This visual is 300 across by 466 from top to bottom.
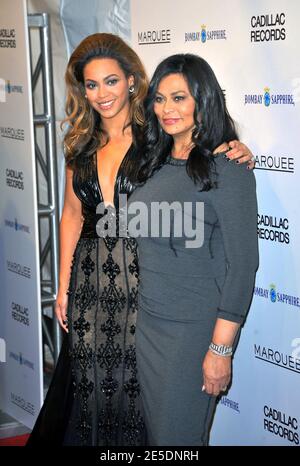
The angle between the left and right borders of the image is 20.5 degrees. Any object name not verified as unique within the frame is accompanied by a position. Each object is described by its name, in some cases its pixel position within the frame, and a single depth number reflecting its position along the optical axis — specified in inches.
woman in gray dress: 96.3
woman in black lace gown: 113.0
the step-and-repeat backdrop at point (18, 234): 148.9
